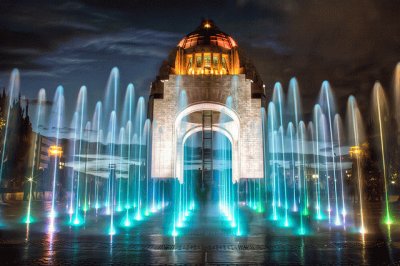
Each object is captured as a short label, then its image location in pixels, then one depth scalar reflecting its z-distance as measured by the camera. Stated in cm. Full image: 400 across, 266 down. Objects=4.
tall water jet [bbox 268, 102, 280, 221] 3071
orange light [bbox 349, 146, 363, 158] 3174
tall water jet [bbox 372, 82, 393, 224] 1241
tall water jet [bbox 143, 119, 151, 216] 2859
